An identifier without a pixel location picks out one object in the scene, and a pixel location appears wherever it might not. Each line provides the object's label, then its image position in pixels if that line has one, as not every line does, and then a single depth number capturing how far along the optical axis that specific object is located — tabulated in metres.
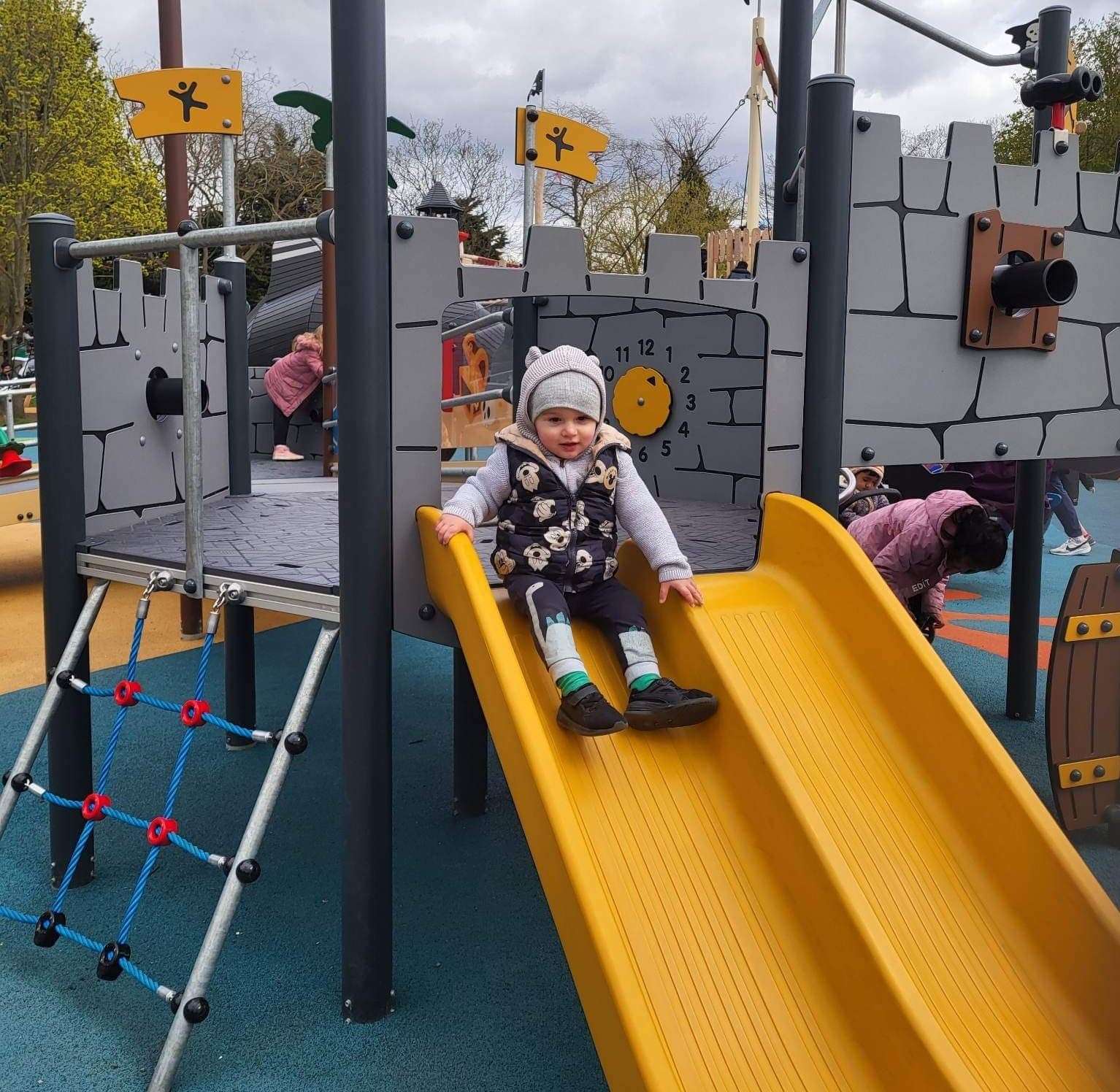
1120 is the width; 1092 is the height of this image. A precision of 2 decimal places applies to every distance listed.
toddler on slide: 2.37
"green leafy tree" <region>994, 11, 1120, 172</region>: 17.23
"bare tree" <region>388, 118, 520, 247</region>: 22.11
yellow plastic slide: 1.72
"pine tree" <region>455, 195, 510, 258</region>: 25.24
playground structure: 1.81
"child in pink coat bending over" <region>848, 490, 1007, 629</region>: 3.67
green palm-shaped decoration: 5.86
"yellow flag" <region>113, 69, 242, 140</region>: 3.43
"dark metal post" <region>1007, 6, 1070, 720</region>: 4.42
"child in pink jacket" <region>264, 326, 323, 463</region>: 6.84
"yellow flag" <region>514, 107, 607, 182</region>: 4.89
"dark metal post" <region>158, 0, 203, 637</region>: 5.66
